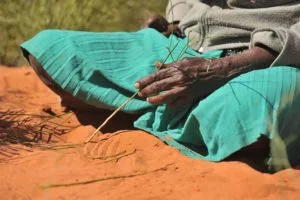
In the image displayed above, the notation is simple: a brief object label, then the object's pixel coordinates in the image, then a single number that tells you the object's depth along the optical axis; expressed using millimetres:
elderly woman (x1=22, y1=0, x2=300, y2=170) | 3943
